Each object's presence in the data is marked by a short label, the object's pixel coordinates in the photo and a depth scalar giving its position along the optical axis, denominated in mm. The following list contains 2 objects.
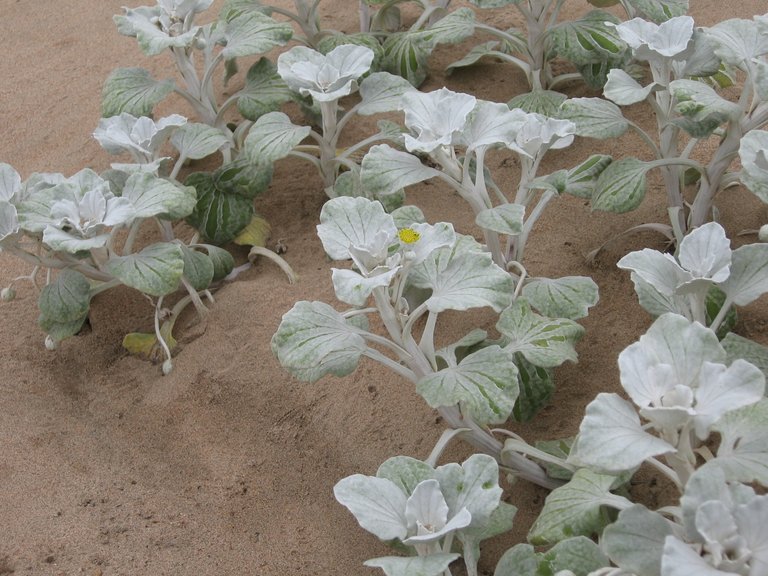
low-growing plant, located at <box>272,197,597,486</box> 1616
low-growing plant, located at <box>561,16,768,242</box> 1979
